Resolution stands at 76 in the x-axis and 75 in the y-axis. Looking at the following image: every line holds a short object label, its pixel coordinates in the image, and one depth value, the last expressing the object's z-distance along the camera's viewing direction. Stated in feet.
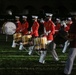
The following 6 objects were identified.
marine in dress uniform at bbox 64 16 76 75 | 43.11
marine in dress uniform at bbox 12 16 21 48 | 78.52
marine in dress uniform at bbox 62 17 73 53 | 72.09
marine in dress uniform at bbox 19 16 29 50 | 75.24
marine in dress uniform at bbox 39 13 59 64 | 56.49
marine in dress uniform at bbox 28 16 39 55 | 67.26
